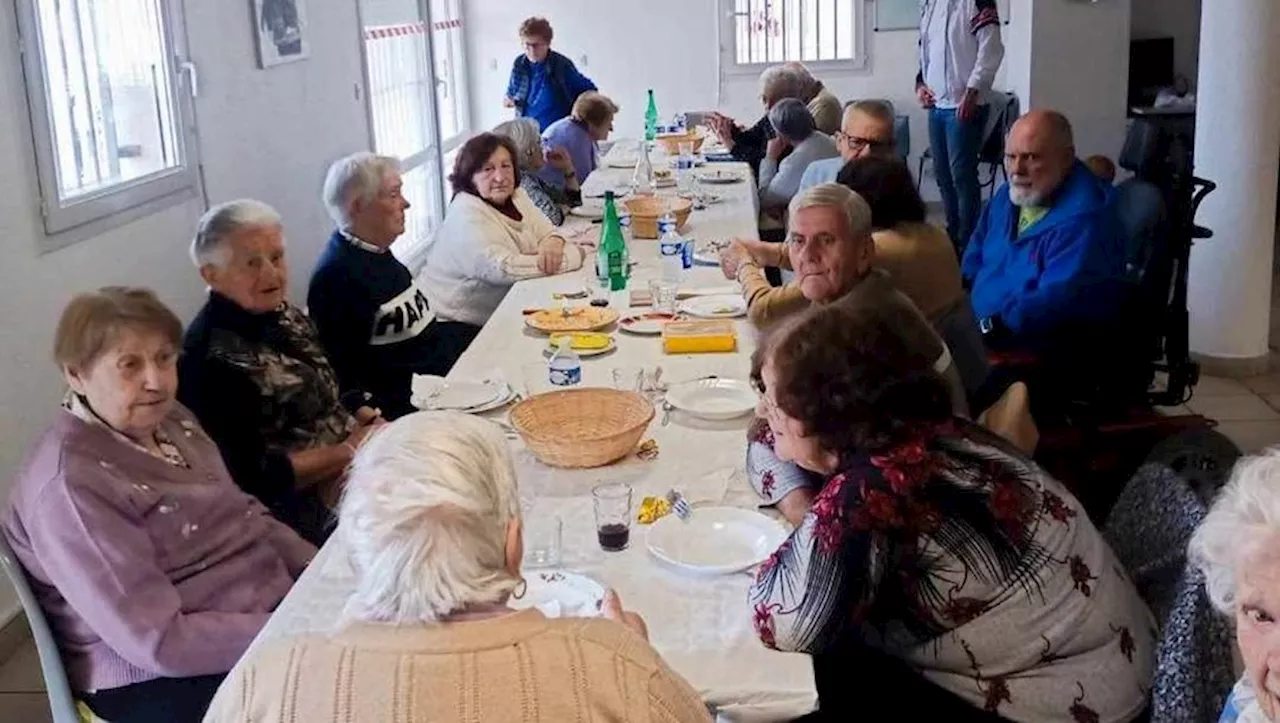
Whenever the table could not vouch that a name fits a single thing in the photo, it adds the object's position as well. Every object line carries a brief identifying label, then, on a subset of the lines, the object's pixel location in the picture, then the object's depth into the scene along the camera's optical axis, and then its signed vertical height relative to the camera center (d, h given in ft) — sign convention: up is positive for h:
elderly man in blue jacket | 10.46 -1.70
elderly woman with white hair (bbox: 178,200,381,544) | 8.25 -1.89
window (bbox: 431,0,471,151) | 26.99 +0.26
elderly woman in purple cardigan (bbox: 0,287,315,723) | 5.89 -2.11
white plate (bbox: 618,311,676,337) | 10.20 -2.01
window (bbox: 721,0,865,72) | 27.76 +0.80
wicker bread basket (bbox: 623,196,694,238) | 14.29 -1.55
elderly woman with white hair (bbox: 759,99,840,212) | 17.98 -1.13
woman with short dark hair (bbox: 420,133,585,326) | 12.84 -1.66
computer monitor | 26.30 -0.19
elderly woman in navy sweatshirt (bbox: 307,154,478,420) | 10.71 -1.76
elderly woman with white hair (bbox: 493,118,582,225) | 15.61 -1.18
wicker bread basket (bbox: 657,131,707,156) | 21.47 -1.13
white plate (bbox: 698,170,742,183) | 18.25 -1.50
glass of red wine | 6.16 -2.15
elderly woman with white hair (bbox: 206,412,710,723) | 3.73 -1.68
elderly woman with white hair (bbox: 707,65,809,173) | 20.77 -0.94
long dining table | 5.07 -2.29
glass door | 22.93 -0.17
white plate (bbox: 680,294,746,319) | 10.64 -1.98
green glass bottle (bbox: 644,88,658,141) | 23.72 -0.90
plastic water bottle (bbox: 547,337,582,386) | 8.70 -2.00
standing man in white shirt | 21.77 -0.42
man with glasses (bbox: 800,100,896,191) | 13.67 -0.72
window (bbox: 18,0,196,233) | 10.99 -0.08
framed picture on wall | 16.33 +0.80
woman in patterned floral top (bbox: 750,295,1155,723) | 5.24 -2.07
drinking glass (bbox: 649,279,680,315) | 10.94 -1.93
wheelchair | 9.46 -2.47
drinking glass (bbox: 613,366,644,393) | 8.62 -2.09
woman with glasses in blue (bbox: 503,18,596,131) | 23.85 -0.05
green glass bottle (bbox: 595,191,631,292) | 11.90 -1.69
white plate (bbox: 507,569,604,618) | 5.47 -2.25
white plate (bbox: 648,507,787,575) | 5.94 -2.25
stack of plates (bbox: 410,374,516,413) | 8.37 -2.09
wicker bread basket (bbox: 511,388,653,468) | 7.16 -2.05
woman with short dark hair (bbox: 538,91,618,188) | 19.76 -0.81
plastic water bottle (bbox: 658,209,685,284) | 11.94 -1.74
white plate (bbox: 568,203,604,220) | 16.19 -1.71
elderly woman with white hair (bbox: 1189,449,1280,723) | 3.96 -1.68
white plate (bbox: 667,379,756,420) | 8.06 -2.12
